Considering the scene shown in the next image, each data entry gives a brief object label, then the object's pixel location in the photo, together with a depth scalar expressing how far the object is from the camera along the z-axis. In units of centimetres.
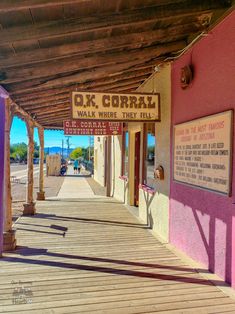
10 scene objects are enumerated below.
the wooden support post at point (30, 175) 803
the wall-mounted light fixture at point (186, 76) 463
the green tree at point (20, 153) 8581
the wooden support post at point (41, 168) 1093
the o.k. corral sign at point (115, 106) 474
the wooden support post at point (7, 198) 507
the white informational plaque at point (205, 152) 366
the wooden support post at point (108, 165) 1245
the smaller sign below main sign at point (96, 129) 968
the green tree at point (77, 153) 7162
